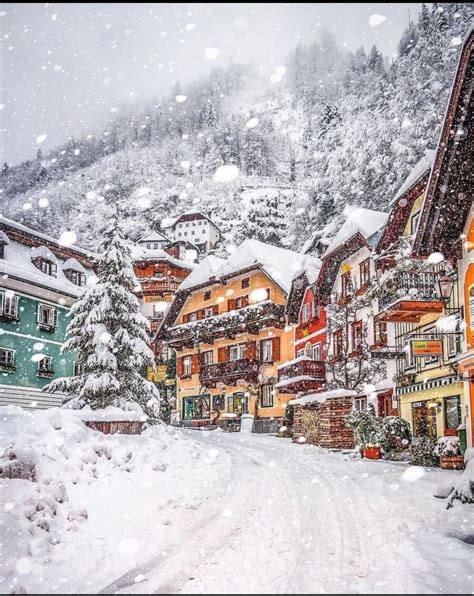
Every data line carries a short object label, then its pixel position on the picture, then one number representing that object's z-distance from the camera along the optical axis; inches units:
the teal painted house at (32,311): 1163.9
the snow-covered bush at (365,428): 742.5
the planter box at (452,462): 601.6
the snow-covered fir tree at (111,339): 845.8
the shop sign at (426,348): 703.1
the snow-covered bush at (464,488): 367.2
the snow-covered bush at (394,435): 745.6
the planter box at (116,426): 601.6
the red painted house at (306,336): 1230.3
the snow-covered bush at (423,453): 649.6
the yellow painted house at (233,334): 1541.6
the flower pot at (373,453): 732.0
